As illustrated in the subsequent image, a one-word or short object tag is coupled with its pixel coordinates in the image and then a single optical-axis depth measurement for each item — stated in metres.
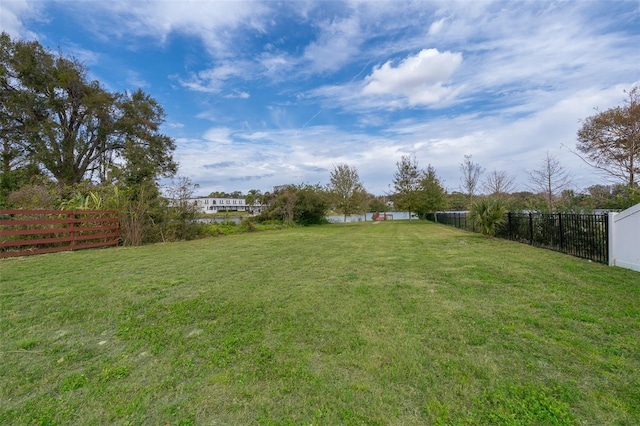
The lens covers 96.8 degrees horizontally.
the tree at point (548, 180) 13.41
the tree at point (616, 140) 10.90
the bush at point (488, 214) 10.71
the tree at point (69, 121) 16.19
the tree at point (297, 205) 24.16
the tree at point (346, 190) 28.41
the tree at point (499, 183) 19.48
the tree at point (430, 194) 28.25
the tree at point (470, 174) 23.52
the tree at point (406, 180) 29.03
